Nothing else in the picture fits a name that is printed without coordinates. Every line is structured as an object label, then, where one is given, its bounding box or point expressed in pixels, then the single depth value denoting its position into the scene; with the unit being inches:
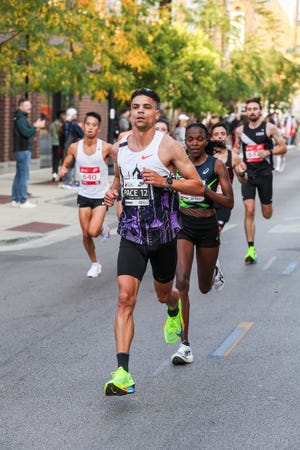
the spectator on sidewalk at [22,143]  784.9
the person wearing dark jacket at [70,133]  975.3
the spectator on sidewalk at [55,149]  1049.5
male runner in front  269.1
